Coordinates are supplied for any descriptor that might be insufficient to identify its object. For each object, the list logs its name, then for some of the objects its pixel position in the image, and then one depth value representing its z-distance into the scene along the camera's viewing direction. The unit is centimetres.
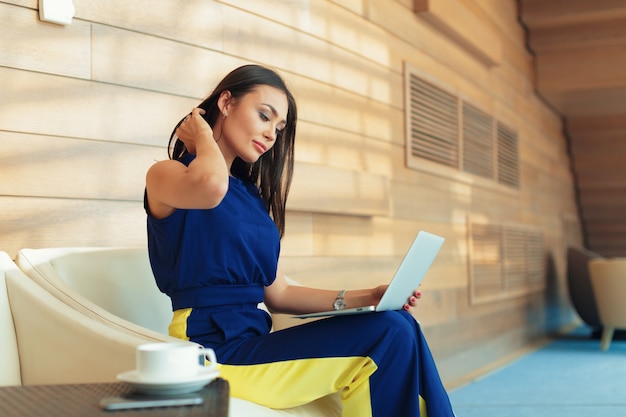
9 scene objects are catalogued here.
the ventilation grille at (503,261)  468
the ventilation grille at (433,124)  394
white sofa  163
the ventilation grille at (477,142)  473
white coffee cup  112
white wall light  196
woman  166
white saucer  110
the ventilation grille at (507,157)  546
